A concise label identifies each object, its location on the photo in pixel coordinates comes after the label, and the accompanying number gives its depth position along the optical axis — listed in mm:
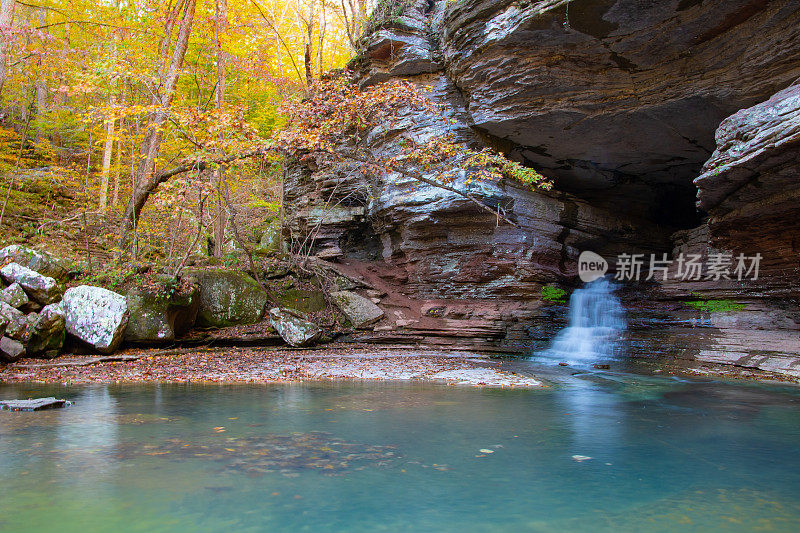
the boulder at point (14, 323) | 9047
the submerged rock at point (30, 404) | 5242
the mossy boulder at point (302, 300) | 14572
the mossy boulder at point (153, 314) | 11047
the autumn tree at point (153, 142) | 12484
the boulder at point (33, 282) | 9844
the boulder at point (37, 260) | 10602
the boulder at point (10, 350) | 8852
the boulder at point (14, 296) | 9438
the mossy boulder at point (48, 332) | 9338
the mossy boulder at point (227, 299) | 13086
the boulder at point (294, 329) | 12703
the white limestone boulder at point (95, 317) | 10016
